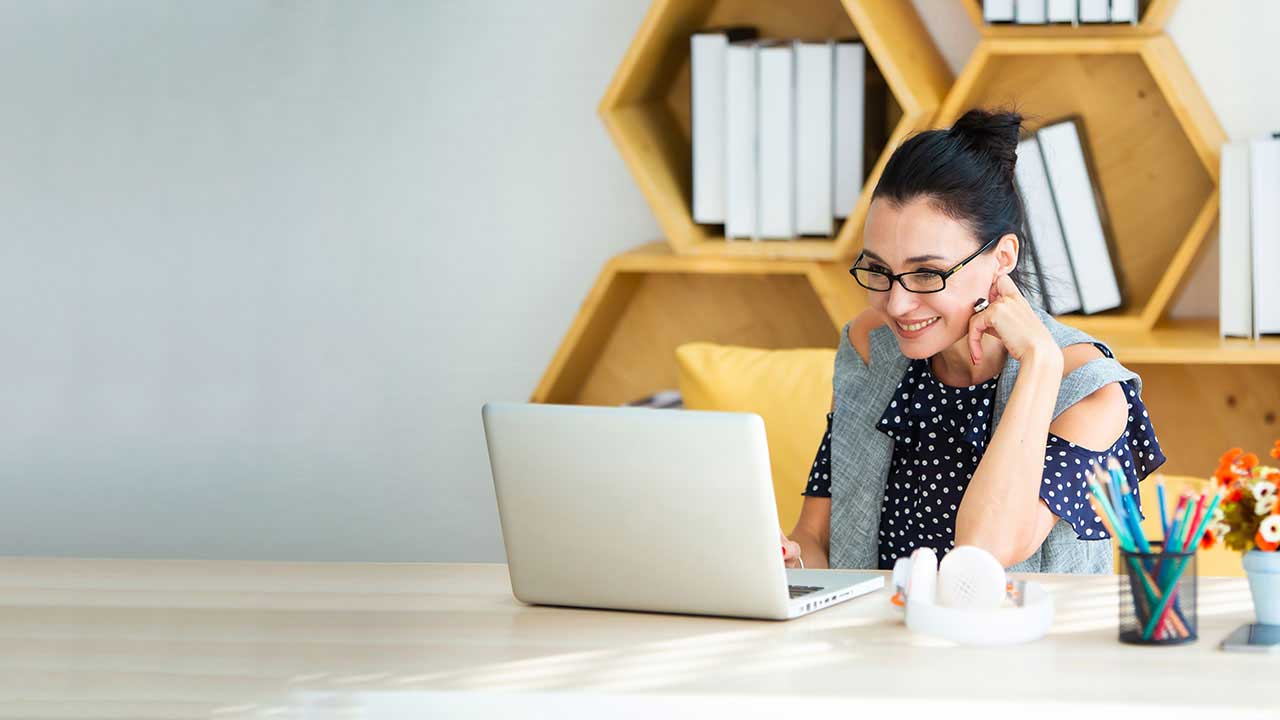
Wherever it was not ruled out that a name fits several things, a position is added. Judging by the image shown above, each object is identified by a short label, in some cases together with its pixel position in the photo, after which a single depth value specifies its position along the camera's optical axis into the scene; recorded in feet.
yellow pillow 15.80
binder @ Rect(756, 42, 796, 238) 15.96
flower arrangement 11.57
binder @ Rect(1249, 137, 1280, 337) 15.20
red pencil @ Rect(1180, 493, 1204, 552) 11.54
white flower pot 11.58
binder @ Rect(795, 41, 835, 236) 15.92
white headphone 11.51
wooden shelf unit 15.55
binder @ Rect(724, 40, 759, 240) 16.03
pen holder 11.46
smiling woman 12.97
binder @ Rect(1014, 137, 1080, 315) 15.80
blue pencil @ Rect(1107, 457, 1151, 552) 11.55
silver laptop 11.72
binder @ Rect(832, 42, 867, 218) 15.96
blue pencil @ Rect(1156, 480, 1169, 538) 11.52
